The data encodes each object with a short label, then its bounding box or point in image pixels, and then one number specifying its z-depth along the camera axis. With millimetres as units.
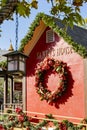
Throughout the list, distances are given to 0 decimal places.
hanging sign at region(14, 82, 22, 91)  19984
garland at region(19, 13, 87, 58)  13423
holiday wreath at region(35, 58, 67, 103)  14328
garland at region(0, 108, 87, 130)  10805
